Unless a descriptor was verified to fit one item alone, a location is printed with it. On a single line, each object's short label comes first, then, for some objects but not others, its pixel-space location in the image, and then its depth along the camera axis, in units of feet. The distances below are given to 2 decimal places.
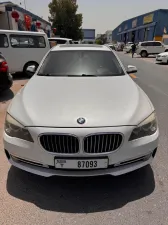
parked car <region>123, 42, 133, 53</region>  87.18
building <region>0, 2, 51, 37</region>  44.43
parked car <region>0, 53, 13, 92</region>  15.51
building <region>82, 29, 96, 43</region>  229.79
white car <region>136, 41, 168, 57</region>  61.10
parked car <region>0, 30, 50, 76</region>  22.04
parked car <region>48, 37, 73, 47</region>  36.73
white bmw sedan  5.34
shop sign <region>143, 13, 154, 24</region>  112.92
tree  107.69
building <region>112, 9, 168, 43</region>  103.15
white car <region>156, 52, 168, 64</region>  39.64
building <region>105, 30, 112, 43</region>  270.60
